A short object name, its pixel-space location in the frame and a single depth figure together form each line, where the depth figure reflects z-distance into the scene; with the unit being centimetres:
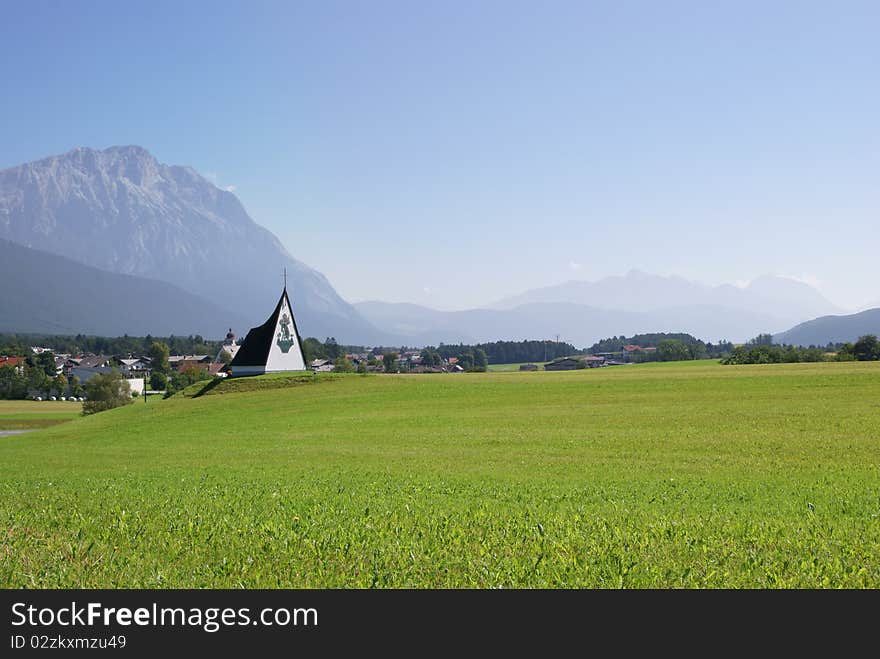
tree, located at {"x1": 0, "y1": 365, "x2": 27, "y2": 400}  14275
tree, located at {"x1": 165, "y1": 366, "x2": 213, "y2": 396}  13488
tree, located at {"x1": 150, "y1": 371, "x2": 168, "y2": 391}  16615
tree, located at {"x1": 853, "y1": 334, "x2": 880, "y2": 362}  9150
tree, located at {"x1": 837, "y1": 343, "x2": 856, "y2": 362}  9269
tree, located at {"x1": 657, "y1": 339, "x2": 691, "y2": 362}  16050
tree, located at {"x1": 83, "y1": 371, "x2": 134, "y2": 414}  8856
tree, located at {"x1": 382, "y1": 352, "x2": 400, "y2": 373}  16786
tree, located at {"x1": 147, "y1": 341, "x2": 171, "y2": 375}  18942
